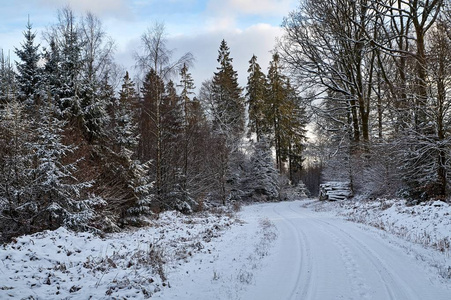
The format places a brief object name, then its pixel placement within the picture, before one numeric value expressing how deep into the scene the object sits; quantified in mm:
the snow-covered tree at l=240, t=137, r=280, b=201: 35094
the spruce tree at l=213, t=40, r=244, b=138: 35719
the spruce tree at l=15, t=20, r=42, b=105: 19375
